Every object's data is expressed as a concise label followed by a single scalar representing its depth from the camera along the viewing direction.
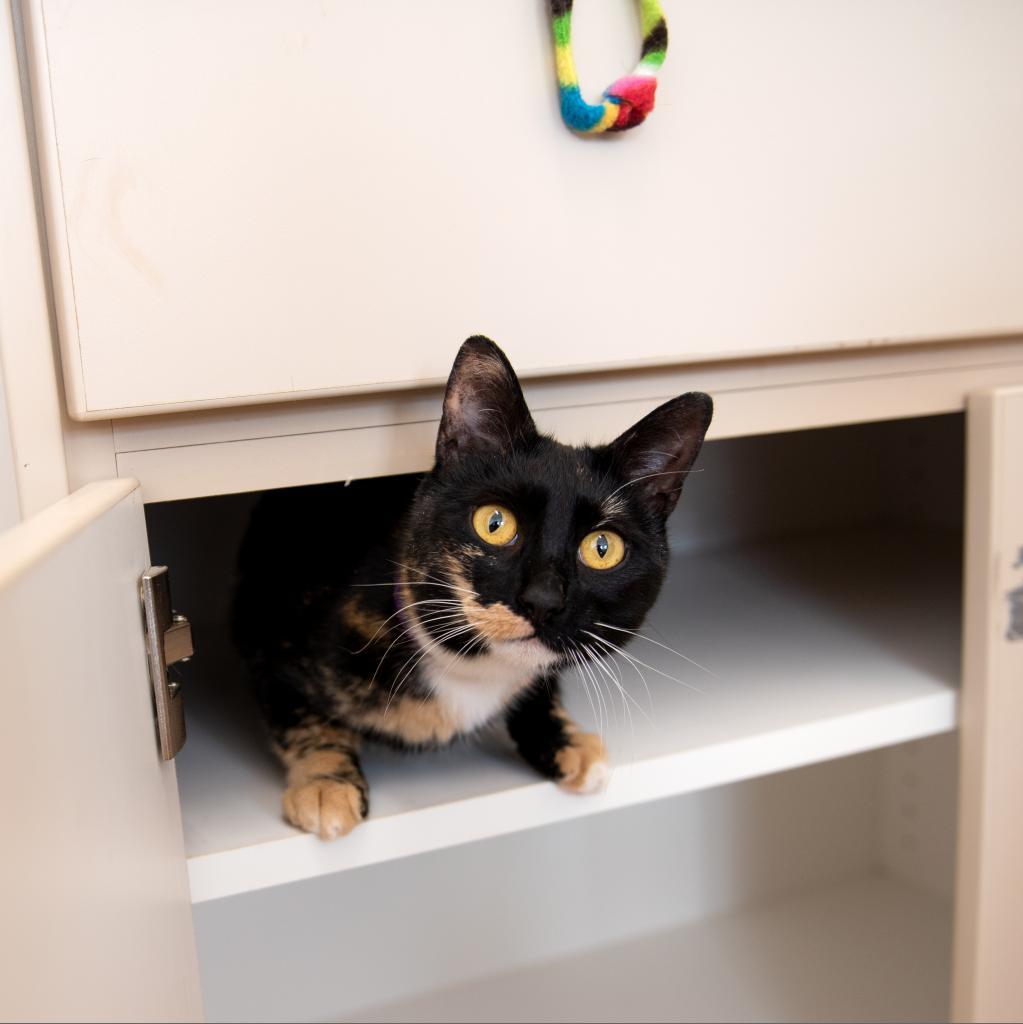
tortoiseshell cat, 0.62
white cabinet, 0.45
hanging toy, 0.61
